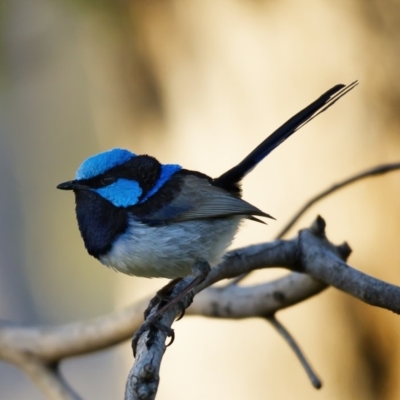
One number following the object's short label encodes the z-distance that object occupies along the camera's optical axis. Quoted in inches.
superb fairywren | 198.2
